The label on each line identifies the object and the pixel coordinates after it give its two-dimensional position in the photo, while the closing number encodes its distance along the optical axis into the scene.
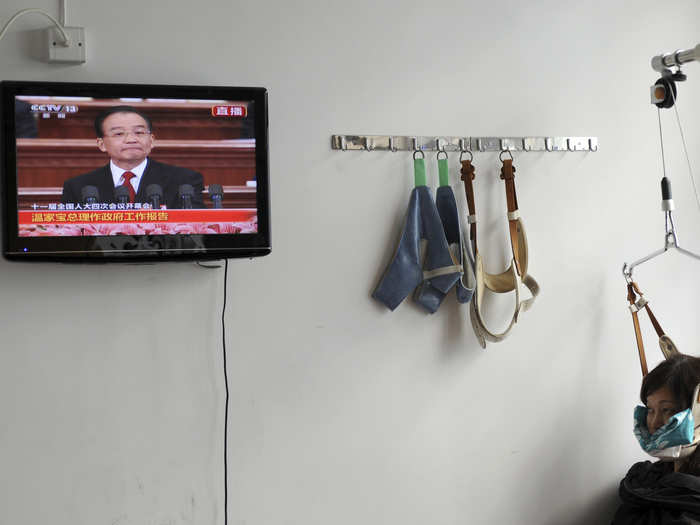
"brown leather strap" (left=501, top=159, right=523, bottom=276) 2.30
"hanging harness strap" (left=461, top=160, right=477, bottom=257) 2.28
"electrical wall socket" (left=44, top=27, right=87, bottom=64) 1.98
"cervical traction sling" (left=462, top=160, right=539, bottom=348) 2.27
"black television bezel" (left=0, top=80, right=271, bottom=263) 1.87
